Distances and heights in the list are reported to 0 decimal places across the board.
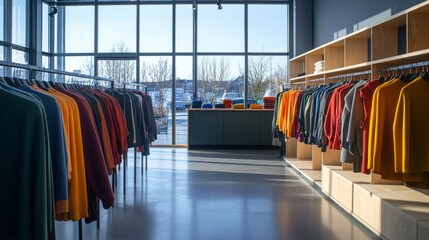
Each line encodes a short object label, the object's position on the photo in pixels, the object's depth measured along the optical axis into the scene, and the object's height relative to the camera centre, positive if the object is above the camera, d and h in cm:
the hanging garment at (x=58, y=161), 262 -26
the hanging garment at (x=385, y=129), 395 -8
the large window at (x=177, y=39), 1206 +198
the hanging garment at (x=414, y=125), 362 -4
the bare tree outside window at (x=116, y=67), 1211 +126
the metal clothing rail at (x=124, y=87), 569 +35
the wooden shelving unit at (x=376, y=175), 376 -62
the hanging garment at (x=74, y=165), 300 -32
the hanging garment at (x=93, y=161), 329 -31
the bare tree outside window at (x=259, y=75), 1211 +109
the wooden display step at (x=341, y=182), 502 -73
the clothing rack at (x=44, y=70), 268 +31
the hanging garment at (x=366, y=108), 429 +10
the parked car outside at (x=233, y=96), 1227 +56
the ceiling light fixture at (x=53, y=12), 1094 +240
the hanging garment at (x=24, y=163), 224 -23
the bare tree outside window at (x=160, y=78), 1217 +100
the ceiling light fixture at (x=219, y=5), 1113 +265
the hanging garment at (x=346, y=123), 467 -5
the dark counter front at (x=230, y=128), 1160 -26
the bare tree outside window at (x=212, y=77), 1217 +104
